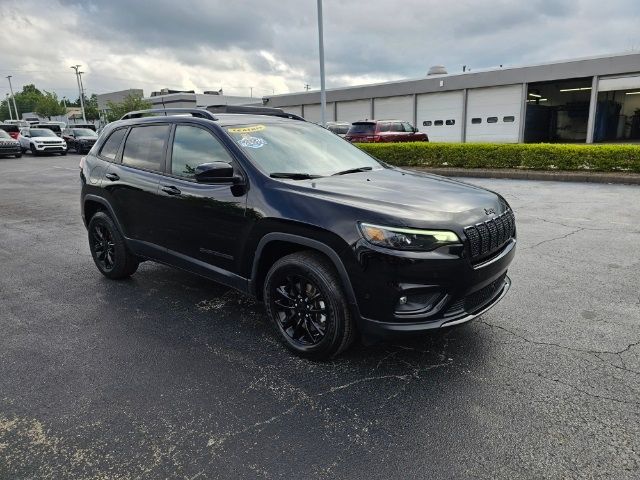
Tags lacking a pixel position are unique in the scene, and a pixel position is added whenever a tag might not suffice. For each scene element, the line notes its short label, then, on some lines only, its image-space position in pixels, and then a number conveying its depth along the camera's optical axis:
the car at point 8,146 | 25.05
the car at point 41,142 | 26.78
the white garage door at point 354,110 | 34.06
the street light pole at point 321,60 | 18.01
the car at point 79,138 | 27.58
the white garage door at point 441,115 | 29.30
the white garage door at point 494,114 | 27.00
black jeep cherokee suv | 2.88
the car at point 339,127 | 24.06
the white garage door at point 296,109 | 38.22
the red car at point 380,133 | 19.69
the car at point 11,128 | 33.12
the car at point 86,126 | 31.95
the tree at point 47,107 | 81.31
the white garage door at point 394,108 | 31.70
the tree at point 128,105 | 45.81
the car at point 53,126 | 32.78
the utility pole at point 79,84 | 70.24
